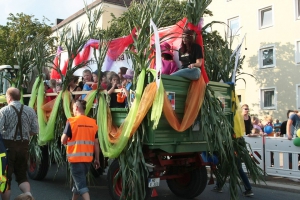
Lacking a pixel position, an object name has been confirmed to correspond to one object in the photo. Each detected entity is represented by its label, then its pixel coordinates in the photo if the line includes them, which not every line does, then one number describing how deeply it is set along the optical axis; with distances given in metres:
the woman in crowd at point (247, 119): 8.23
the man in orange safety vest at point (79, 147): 5.18
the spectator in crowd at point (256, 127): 11.23
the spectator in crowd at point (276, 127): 16.09
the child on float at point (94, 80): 6.37
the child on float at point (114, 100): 5.94
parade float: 5.20
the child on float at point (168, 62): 6.44
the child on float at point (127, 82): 5.70
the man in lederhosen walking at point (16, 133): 5.38
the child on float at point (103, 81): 6.43
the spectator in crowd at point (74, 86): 7.15
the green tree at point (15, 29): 21.94
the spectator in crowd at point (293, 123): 9.17
